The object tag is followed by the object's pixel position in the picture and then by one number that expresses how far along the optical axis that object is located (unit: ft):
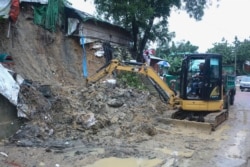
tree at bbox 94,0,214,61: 61.16
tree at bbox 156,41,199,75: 102.22
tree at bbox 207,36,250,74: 171.01
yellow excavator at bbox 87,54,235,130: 36.63
